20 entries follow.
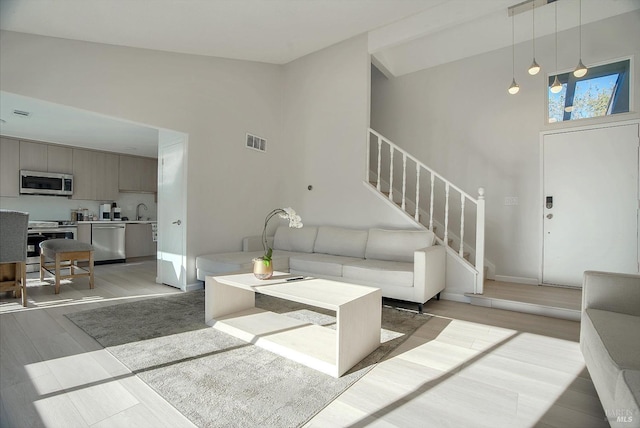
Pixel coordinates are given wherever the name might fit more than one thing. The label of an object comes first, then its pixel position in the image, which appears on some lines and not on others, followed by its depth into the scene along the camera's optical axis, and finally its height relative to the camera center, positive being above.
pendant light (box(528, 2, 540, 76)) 3.46 +2.45
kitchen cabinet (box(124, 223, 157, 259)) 6.36 -0.68
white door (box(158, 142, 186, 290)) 4.03 -0.10
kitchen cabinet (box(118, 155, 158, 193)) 6.71 +0.81
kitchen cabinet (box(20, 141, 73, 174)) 5.43 +0.95
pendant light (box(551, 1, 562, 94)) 3.43 +1.46
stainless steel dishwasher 5.93 -0.65
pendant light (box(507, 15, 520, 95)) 4.29 +2.24
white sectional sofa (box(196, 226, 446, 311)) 3.15 -0.60
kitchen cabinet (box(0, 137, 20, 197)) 5.20 +0.71
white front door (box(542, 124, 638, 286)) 3.62 +0.16
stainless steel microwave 5.36 +0.46
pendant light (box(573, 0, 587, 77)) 3.15 +1.52
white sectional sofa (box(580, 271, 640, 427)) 1.05 -0.58
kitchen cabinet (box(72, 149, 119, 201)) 6.05 +0.70
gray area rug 1.53 -1.01
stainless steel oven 5.12 -0.47
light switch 4.29 +0.20
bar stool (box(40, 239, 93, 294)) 3.80 -0.57
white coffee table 1.93 -0.87
